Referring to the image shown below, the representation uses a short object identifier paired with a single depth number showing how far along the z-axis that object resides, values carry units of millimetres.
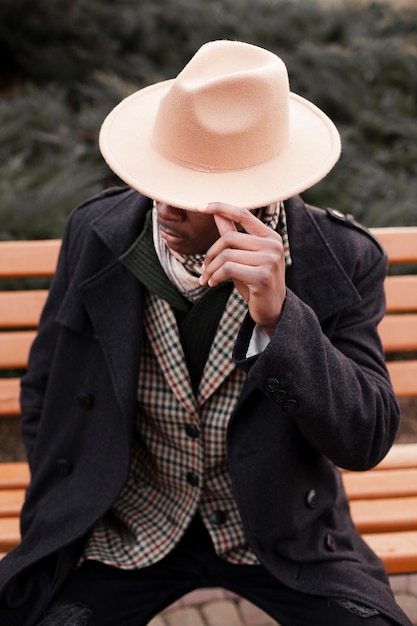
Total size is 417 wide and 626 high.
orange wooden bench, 2797
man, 2020
